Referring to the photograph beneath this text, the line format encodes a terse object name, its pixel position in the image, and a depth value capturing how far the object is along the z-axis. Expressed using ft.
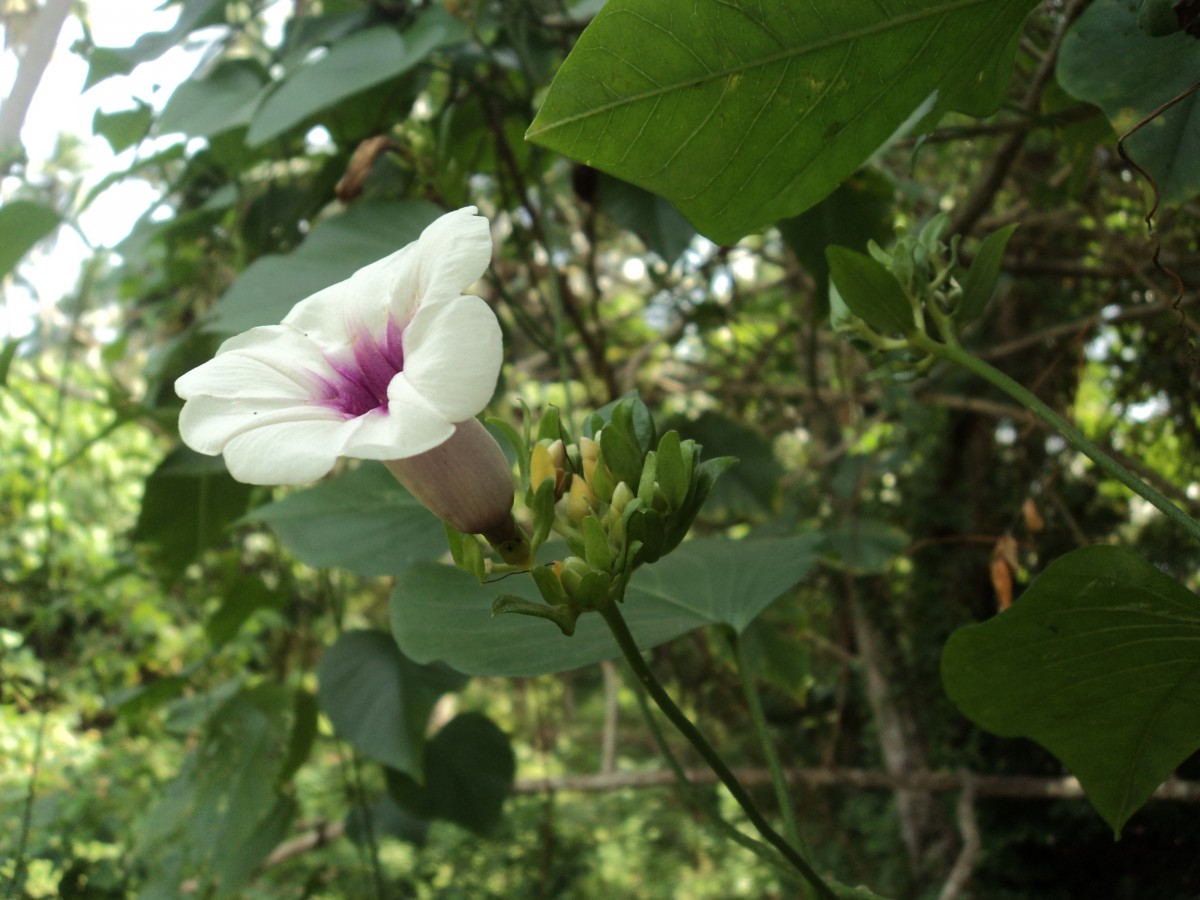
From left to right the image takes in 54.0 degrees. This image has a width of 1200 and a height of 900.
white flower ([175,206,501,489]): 0.58
